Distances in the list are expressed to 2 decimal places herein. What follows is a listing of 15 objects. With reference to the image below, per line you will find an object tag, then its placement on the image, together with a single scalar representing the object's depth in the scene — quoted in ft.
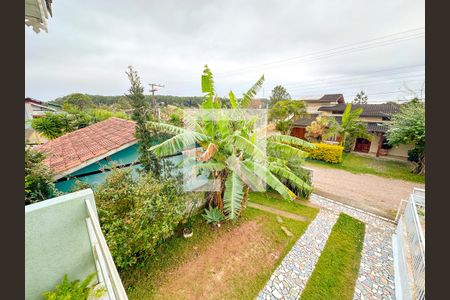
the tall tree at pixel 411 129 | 34.99
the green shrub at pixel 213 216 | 19.16
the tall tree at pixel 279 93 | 146.41
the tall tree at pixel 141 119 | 16.84
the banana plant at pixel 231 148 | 15.81
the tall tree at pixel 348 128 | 50.19
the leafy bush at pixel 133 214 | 11.25
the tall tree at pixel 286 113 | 62.49
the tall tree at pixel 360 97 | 160.36
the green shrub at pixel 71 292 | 7.72
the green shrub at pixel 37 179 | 11.04
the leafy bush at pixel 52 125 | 34.72
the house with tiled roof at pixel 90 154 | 16.07
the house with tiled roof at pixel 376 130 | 53.81
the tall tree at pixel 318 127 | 57.21
